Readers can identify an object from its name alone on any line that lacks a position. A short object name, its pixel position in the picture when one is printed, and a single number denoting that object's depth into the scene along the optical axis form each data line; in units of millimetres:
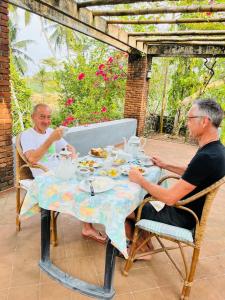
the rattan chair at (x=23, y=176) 2189
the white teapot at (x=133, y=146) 2557
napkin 1977
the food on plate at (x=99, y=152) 2447
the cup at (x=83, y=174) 1811
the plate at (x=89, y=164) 2082
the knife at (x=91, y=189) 1590
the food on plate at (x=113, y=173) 1939
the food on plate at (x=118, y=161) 2252
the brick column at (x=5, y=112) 2848
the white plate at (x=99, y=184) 1634
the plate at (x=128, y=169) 1996
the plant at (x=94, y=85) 7266
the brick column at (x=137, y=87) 6613
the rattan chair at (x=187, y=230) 1639
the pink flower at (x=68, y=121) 6816
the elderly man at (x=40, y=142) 2210
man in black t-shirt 1562
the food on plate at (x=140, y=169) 2095
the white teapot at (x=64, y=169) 1771
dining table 1525
